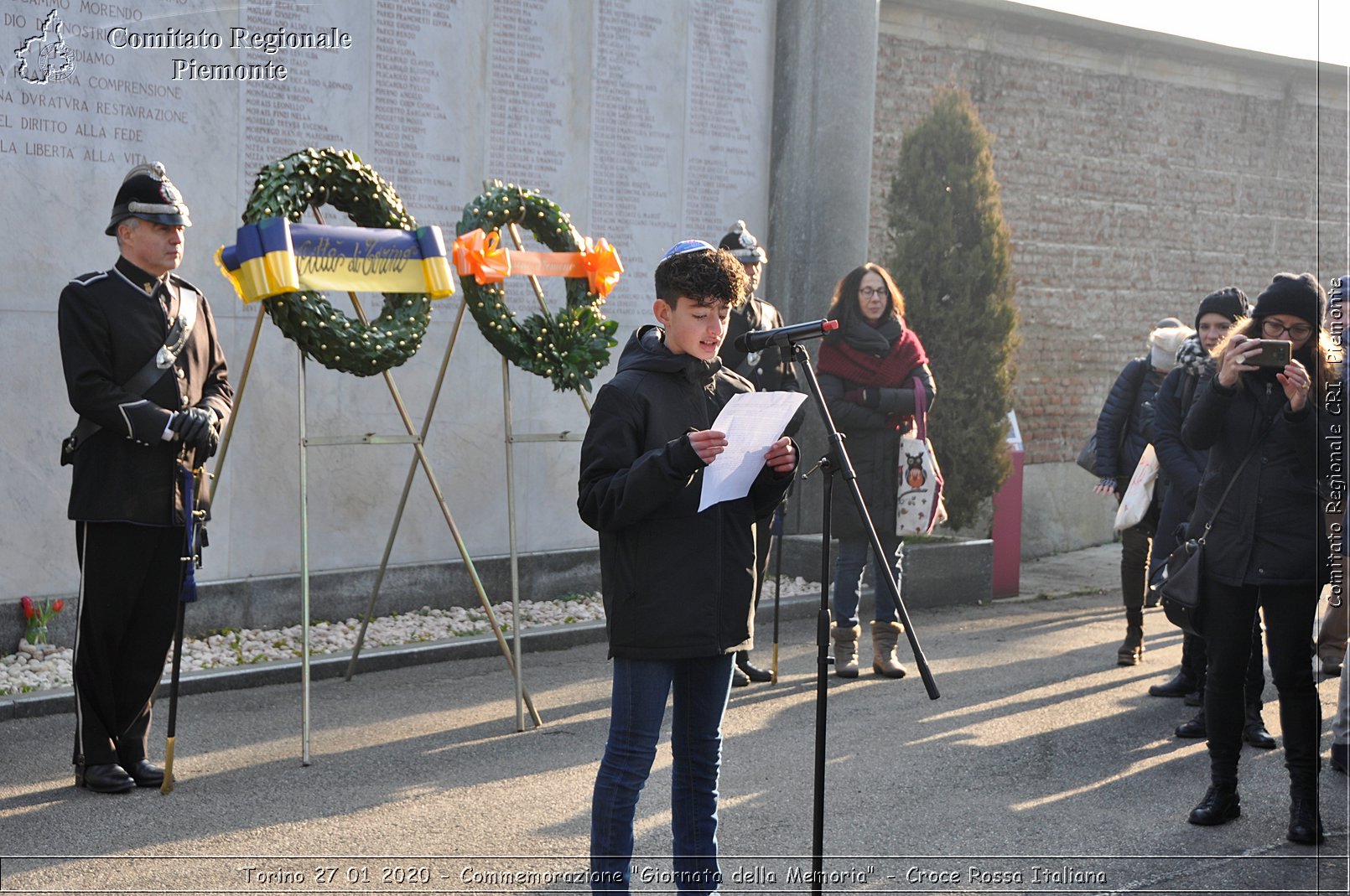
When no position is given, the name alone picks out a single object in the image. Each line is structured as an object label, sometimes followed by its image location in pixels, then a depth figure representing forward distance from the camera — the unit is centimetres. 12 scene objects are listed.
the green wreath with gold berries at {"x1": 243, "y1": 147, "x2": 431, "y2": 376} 579
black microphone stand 375
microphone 389
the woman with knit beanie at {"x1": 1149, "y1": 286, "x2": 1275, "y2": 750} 630
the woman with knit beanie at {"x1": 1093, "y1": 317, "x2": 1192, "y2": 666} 773
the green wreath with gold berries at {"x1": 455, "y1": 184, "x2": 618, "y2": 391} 637
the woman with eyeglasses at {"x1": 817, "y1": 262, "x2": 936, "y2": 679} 736
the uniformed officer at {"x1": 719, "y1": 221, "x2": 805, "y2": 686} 723
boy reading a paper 361
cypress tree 1003
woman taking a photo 493
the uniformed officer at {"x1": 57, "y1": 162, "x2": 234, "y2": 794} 520
